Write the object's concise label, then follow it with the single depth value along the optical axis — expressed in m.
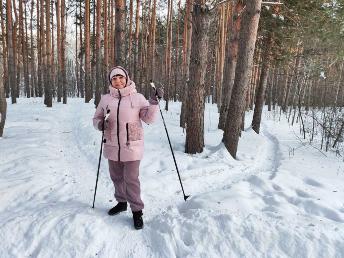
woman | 4.19
